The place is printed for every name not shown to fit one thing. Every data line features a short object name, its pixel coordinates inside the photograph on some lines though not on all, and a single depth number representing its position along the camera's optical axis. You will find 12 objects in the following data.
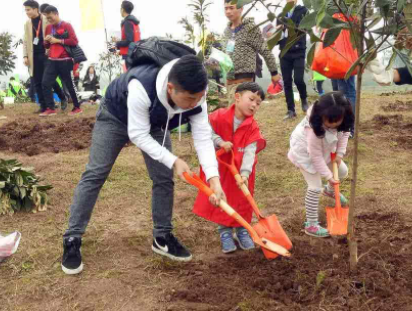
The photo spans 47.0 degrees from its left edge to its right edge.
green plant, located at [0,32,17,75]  13.16
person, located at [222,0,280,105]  5.10
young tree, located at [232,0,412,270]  1.75
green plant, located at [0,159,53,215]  3.54
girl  2.77
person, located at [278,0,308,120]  5.25
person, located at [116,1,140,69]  7.29
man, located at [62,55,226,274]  2.22
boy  2.86
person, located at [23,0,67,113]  7.14
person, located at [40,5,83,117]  6.88
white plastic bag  2.83
